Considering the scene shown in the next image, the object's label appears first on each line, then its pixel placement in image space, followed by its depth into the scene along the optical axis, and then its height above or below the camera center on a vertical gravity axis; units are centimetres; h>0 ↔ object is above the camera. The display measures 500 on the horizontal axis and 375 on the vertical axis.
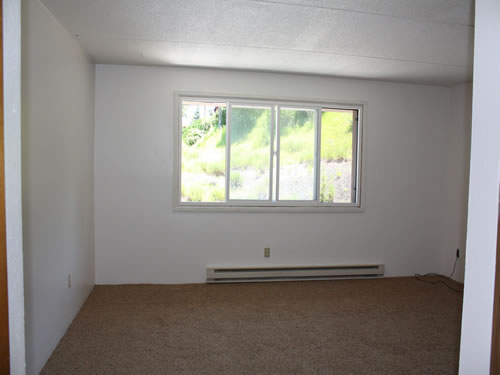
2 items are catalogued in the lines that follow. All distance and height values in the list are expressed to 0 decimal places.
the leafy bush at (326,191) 427 -21
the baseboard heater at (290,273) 392 -117
